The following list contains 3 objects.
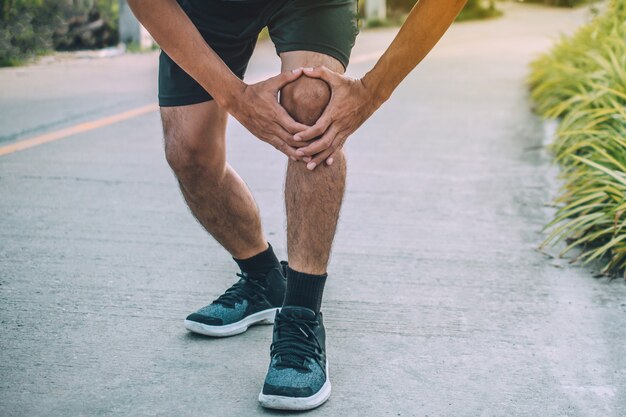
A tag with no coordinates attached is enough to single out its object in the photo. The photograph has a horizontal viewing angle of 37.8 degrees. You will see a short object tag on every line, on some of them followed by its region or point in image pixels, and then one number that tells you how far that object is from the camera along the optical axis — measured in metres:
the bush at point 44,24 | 10.88
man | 2.57
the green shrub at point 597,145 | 4.03
